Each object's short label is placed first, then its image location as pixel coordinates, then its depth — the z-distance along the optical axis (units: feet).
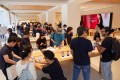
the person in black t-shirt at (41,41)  7.83
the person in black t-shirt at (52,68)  4.17
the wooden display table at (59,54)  6.00
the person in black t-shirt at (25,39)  7.81
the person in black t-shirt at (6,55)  4.86
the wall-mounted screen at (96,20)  19.41
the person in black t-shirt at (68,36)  9.27
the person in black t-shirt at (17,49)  6.54
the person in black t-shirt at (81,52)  4.84
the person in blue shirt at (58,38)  8.53
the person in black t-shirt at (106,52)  4.98
